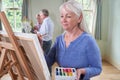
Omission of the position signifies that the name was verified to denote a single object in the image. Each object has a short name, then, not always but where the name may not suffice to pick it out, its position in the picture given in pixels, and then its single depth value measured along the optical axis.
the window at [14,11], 6.30
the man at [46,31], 4.29
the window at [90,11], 6.43
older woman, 1.39
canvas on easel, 1.30
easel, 1.43
